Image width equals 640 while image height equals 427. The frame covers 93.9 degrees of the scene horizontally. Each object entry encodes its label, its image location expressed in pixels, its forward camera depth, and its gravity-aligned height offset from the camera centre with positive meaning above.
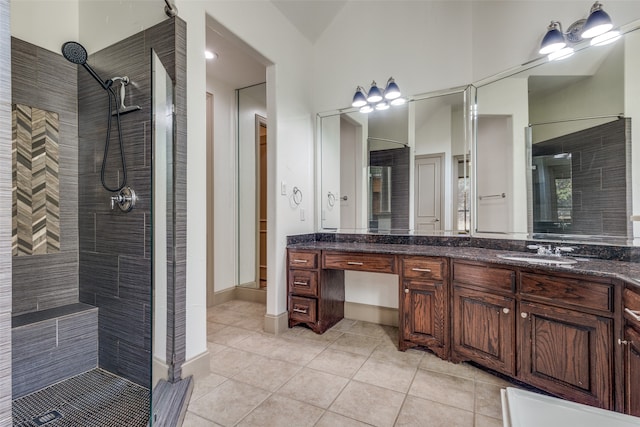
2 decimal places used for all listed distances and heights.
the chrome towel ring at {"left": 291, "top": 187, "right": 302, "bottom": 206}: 2.89 +0.18
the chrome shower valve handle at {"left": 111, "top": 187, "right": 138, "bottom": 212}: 1.79 +0.10
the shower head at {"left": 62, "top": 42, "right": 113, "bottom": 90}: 1.84 +1.01
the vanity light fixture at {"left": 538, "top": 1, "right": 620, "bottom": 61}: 1.81 +1.15
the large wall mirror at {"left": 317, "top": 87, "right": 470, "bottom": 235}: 2.58 +0.43
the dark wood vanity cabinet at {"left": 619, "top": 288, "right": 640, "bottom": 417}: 1.29 -0.63
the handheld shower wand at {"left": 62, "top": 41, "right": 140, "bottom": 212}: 1.81 +0.53
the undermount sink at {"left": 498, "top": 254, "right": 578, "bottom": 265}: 1.75 -0.29
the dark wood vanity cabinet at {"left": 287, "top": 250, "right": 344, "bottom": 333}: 2.64 -0.70
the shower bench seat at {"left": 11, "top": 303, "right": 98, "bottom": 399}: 1.69 -0.78
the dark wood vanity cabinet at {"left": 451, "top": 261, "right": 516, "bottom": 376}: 1.84 -0.68
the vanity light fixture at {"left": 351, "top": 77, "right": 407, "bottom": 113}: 2.76 +1.10
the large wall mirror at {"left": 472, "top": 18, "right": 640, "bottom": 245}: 1.81 +0.44
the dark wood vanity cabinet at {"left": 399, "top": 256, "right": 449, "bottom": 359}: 2.16 -0.68
